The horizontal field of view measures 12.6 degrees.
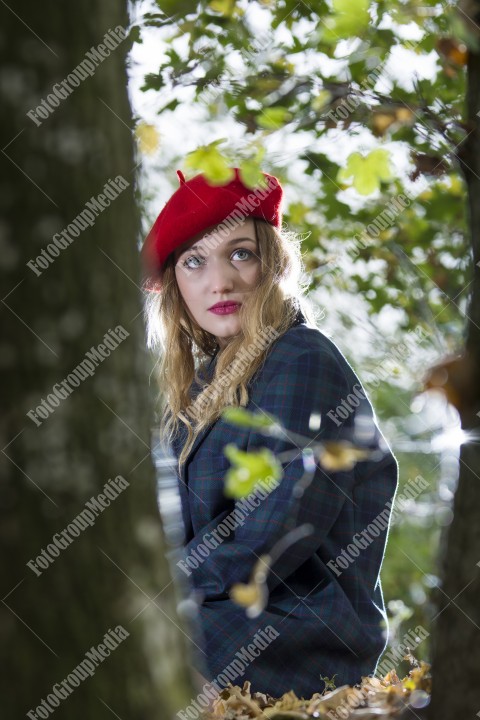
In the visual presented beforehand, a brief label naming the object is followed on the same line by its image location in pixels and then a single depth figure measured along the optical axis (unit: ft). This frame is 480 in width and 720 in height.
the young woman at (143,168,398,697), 7.30
